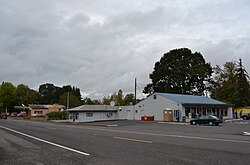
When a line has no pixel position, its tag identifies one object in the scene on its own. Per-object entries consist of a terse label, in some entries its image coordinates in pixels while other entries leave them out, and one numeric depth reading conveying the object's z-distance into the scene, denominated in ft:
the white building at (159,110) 179.42
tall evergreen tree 263.08
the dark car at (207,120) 131.85
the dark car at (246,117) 200.53
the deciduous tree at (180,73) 260.62
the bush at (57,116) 248.11
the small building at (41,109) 356.18
